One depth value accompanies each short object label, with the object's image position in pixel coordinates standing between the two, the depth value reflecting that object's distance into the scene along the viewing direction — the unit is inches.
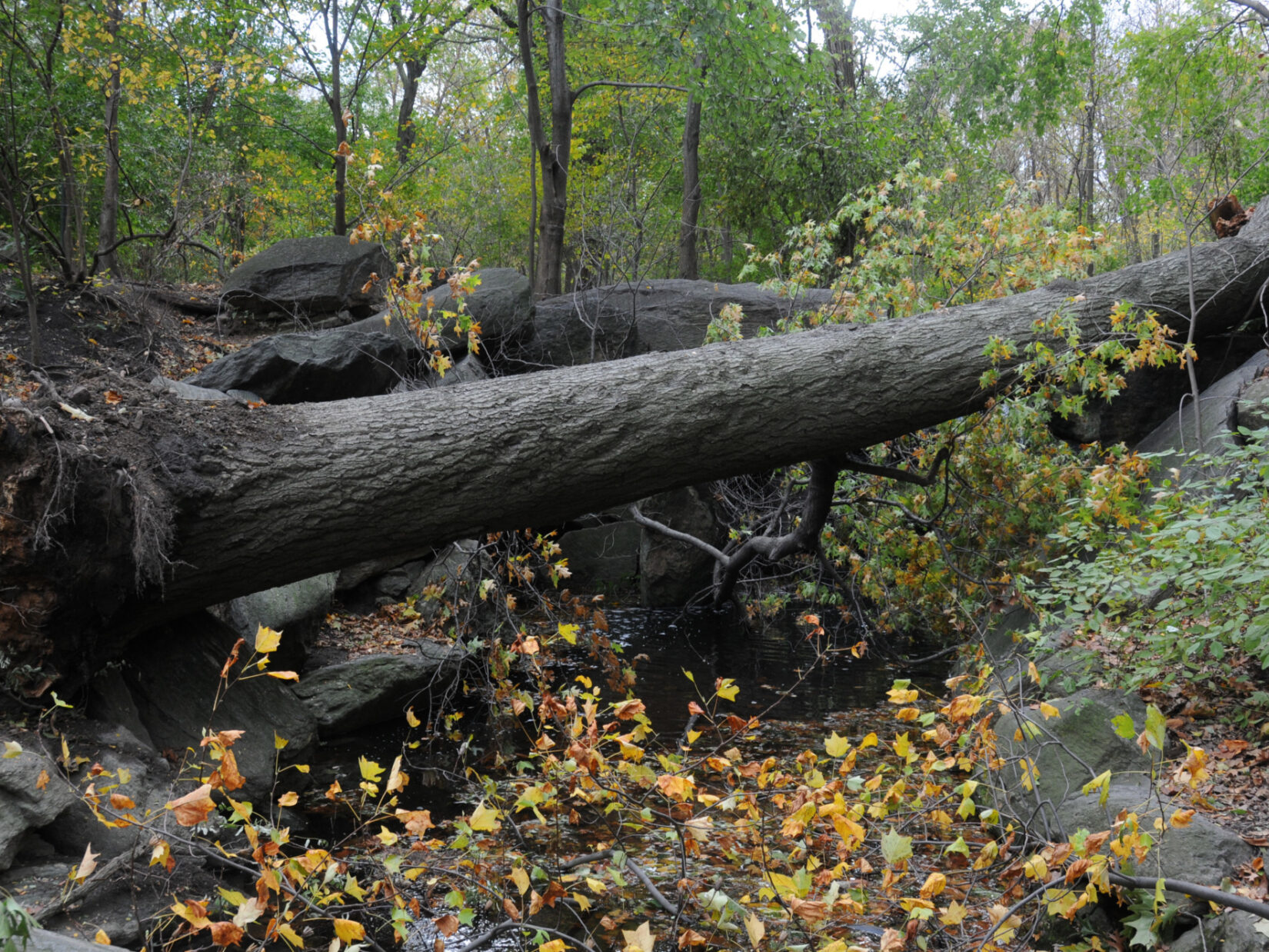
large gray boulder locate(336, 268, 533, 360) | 383.6
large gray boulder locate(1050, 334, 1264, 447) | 294.0
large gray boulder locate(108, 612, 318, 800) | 182.2
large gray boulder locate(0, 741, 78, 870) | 134.8
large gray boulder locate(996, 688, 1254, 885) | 123.1
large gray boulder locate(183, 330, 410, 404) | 308.8
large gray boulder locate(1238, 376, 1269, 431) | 221.0
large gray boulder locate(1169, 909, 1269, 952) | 104.2
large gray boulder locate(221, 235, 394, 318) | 409.4
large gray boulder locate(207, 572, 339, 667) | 226.4
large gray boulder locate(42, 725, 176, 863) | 144.8
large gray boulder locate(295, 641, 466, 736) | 225.3
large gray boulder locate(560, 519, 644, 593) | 390.0
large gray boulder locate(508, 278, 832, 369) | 417.7
